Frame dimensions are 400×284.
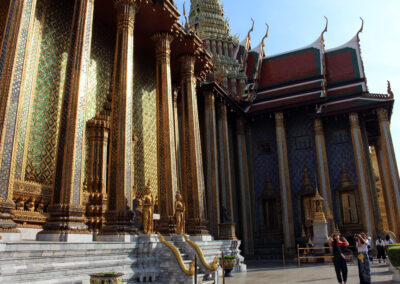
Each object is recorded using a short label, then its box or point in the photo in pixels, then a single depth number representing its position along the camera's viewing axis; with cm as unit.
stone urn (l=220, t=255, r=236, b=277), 970
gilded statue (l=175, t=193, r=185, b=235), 989
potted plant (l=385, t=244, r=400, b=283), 720
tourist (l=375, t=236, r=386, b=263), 1356
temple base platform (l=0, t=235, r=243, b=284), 486
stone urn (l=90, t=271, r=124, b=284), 505
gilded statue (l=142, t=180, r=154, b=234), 858
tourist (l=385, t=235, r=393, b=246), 1325
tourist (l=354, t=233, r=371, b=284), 642
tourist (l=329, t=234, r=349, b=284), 649
